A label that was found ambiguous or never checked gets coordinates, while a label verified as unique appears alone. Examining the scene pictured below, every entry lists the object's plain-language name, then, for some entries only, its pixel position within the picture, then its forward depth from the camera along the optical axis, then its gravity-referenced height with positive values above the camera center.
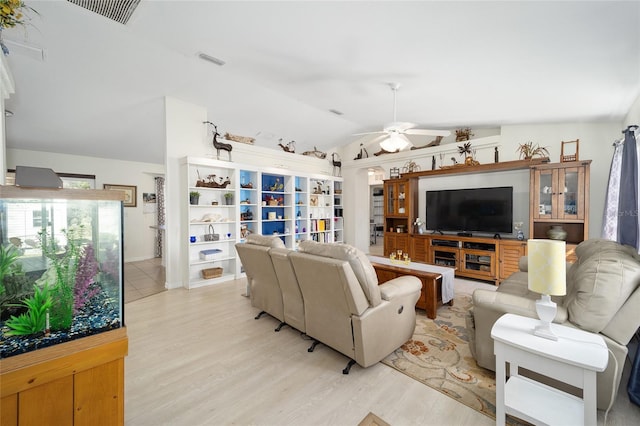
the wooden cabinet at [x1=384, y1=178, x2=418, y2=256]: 5.86 -0.01
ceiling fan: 3.37 +1.02
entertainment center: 4.17 -0.14
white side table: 1.36 -0.86
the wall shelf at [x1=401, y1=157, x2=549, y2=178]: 4.37 +0.78
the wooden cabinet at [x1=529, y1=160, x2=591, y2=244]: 4.04 +0.18
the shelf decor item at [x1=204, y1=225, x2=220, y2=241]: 4.81 -0.45
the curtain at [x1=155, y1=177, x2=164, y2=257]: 7.05 +0.04
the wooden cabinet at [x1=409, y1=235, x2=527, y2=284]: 4.49 -0.80
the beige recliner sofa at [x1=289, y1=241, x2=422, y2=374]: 2.02 -0.76
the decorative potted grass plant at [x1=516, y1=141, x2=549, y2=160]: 4.55 +1.03
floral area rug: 1.88 -1.30
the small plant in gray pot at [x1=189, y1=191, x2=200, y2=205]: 4.61 +0.25
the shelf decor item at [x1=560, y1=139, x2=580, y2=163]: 4.17 +0.90
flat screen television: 4.71 +0.01
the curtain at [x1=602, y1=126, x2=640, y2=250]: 2.64 +0.16
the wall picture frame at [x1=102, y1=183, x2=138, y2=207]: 6.43 +0.42
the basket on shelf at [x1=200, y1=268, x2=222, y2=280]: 4.69 -1.09
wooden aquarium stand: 1.01 -0.71
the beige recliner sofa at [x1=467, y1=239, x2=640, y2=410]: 1.61 -0.64
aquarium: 1.06 -0.23
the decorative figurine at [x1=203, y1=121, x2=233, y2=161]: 4.95 +1.25
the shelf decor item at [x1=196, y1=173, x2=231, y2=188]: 4.76 +0.53
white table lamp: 1.59 -0.40
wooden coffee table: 3.15 -0.88
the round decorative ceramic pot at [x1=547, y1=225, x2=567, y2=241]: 4.18 -0.36
